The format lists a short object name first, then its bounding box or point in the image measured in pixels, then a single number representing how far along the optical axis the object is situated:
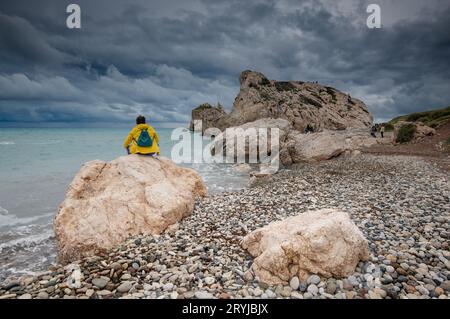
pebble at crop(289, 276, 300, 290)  4.97
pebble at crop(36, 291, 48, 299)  5.09
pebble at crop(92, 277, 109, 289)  5.39
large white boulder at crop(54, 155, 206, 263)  7.27
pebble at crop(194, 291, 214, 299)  4.86
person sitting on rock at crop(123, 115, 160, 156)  10.55
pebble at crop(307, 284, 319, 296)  4.79
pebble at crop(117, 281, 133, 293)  5.21
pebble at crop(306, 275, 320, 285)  4.99
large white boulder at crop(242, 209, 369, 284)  5.13
